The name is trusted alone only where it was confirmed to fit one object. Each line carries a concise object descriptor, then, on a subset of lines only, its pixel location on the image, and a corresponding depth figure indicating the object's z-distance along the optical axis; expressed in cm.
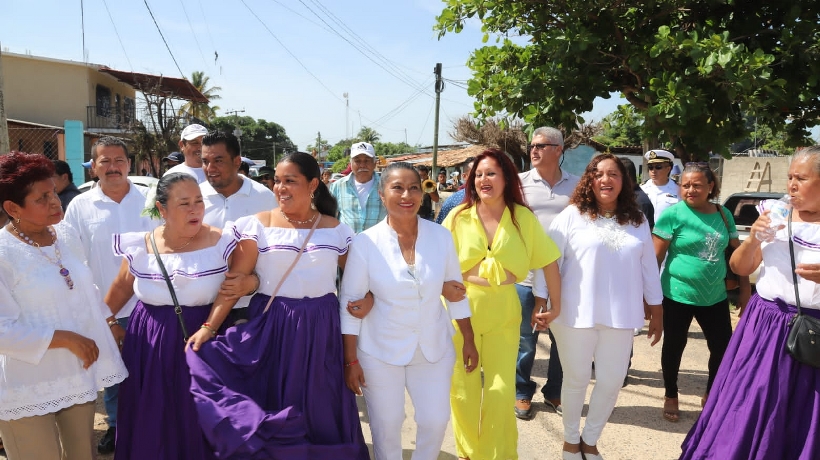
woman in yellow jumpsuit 329
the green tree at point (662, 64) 604
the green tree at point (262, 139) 6031
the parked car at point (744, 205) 800
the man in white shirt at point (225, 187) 381
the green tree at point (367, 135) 7075
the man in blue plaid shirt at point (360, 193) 562
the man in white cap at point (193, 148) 463
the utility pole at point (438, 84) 2211
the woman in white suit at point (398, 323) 291
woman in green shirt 412
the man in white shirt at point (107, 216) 375
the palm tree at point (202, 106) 3708
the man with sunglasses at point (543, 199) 436
